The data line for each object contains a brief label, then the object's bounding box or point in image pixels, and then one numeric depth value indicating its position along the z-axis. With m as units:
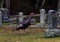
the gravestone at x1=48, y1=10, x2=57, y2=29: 12.21
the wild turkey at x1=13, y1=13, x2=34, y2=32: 12.62
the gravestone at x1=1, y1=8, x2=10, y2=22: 22.63
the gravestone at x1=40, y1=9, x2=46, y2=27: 20.11
